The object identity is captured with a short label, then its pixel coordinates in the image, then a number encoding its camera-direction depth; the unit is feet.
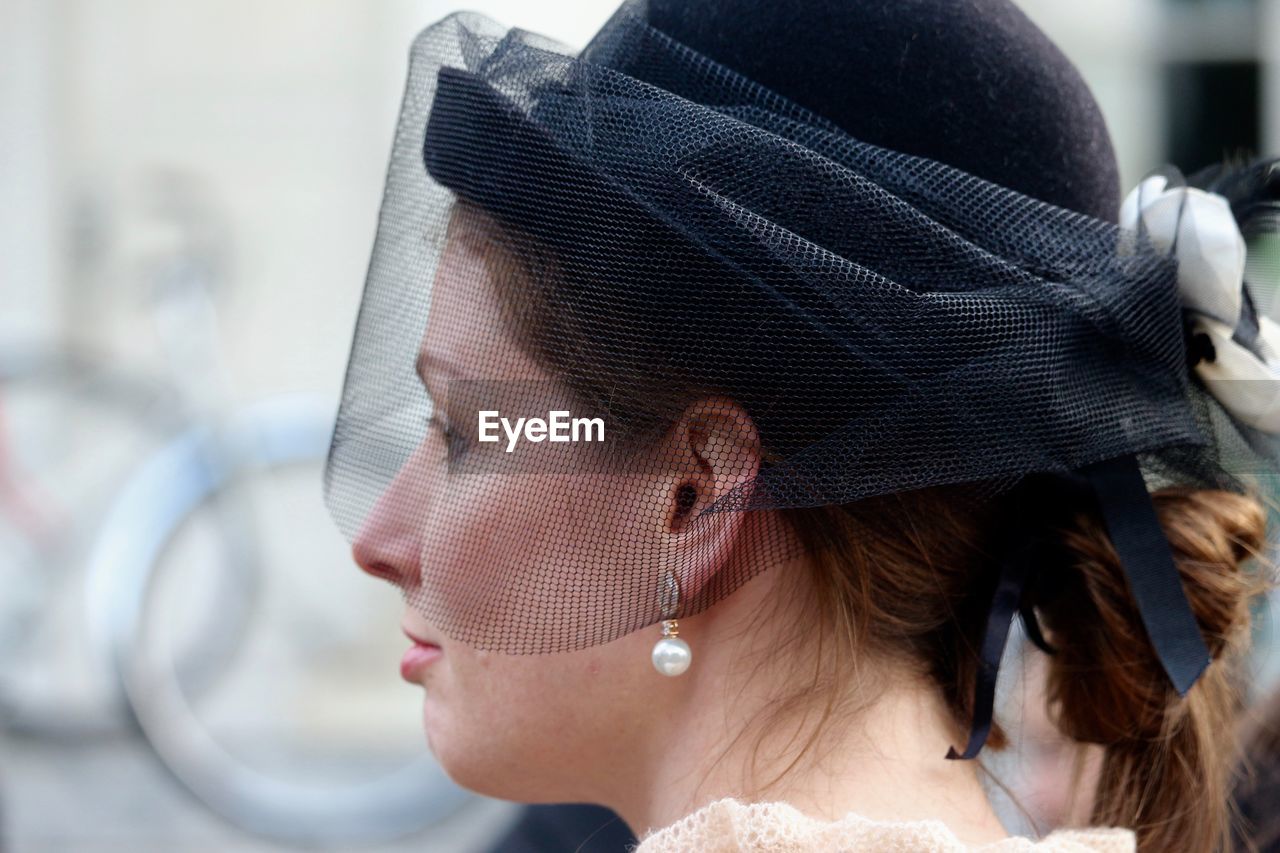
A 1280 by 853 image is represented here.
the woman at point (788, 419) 5.09
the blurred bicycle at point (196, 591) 10.51
